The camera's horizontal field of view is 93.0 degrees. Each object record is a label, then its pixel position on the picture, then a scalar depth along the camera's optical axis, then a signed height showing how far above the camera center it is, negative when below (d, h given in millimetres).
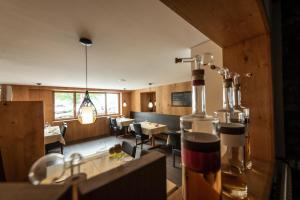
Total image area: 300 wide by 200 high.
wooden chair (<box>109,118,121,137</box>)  5953 -1043
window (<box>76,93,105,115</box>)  6484 +67
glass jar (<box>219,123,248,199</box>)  436 -228
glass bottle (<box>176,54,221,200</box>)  320 -151
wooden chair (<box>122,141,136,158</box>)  2288 -801
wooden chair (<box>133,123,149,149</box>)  4551 -999
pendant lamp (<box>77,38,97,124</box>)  2164 -142
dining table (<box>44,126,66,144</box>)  3472 -825
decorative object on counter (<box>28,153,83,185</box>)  231 -111
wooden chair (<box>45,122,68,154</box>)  3577 -1129
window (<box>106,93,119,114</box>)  6918 -42
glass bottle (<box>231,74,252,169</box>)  599 -60
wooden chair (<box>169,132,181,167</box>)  3061 -895
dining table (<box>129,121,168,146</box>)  4312 -864
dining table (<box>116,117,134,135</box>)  5798 -847
